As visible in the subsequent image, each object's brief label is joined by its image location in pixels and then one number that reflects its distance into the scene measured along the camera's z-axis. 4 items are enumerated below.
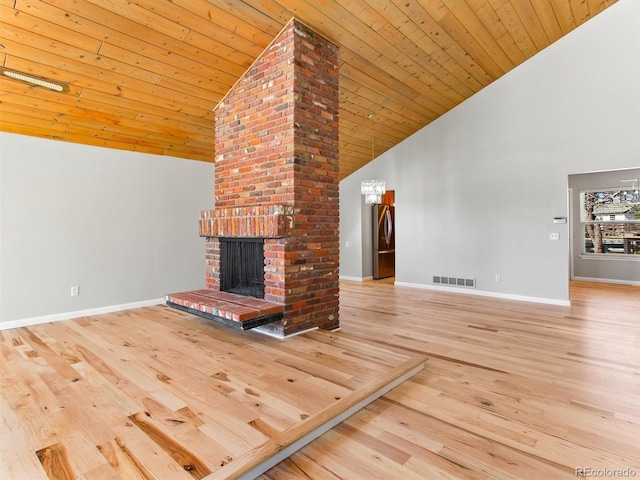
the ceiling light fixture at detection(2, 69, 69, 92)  3.10
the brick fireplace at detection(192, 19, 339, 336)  3.36
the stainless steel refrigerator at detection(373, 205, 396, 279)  7.91
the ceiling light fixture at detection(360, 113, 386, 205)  5.24
